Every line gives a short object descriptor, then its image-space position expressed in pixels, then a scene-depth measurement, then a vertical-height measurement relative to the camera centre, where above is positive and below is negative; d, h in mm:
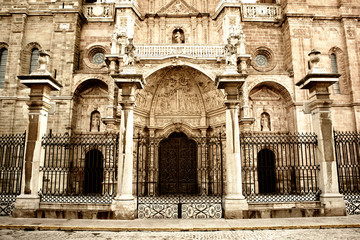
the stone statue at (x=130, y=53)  8938 +4396
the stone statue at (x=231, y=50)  11856 +5711
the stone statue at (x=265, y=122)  17359 +3157
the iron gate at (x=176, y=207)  8062 -1287
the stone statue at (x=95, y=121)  17359 +3246
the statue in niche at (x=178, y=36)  18650 +9510
